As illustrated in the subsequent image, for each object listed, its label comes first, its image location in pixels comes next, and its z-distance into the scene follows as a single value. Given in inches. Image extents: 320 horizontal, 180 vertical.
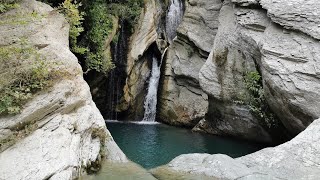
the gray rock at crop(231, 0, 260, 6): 416.1
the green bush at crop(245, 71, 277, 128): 421.5
